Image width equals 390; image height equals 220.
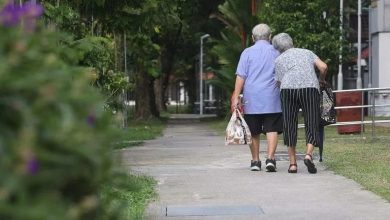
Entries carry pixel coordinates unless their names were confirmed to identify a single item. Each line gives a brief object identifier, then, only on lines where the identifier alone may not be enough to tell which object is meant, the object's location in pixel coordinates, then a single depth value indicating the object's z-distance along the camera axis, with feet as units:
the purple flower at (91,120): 13.29
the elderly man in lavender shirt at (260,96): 57.33
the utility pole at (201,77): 273.24
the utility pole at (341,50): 144.48
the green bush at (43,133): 11.62
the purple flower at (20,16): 13.50
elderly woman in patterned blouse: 55.87
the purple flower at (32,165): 11.63
